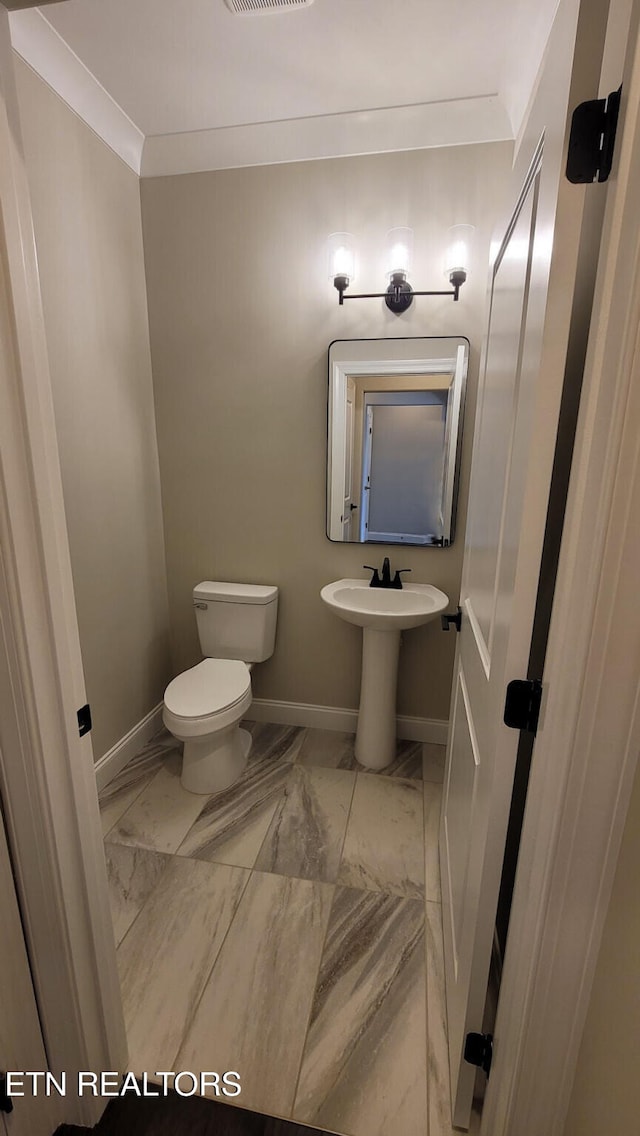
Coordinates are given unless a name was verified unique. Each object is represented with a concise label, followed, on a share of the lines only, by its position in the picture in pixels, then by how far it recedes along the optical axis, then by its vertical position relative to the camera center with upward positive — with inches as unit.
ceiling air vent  53.7 +50.7
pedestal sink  79.7 -31.2
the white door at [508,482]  24.9 -1.2
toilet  72.9 -36.6
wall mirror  77.7 +4.2
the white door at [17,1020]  34.1 -41.1
